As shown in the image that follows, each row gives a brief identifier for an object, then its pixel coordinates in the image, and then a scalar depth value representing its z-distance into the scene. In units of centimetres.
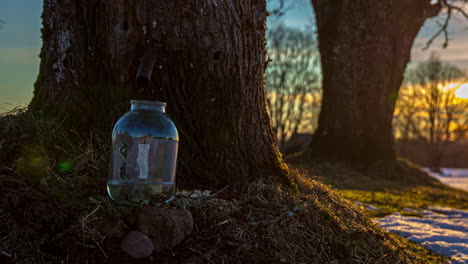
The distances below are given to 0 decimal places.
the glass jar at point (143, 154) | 280
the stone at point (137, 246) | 241
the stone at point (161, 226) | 251
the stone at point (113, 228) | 251
